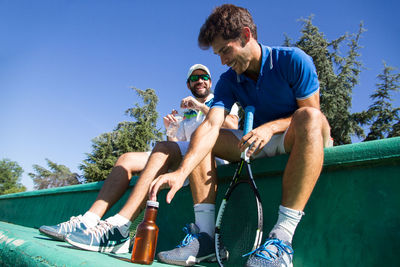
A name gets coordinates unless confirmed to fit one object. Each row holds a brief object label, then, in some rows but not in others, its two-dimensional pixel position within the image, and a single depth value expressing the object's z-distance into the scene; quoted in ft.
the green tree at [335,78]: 69.82
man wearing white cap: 6.62
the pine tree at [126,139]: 96.97
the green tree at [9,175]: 200.00
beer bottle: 5.31
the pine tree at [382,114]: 66.08
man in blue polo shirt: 5.49
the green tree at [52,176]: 154.34
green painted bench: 4.97
